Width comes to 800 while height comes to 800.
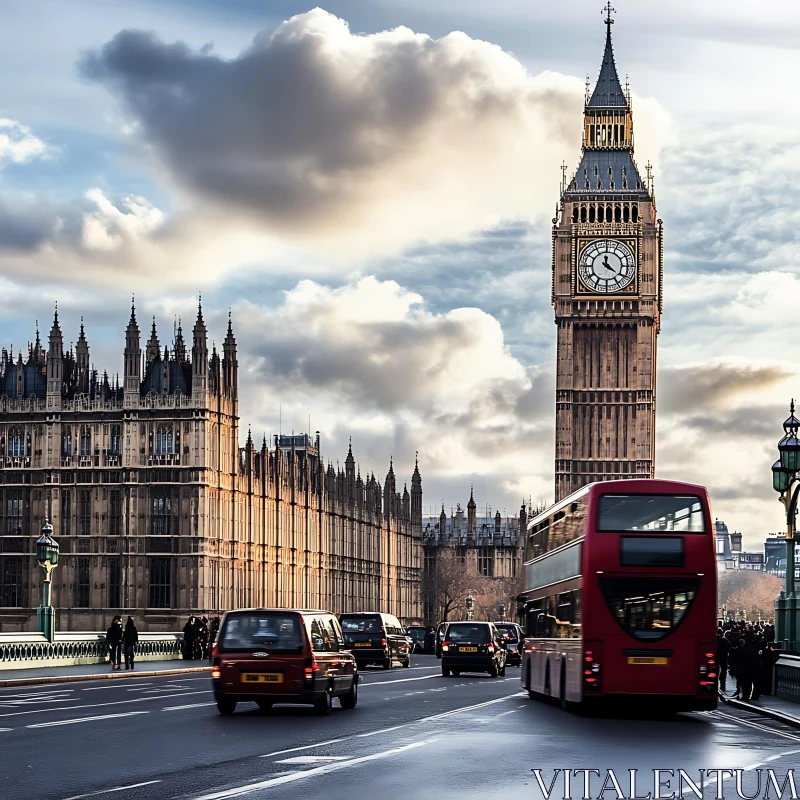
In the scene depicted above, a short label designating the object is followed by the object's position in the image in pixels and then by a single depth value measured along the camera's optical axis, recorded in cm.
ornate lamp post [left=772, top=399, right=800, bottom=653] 3672
